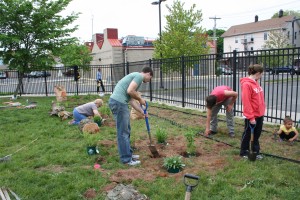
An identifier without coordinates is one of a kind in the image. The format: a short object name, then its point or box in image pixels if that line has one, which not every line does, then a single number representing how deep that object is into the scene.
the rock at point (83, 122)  7.35
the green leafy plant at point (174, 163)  4.47
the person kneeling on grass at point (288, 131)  5.83
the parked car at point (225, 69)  10.42
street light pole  20.69
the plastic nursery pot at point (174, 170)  4.47
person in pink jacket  4.66
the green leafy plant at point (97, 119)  7.70
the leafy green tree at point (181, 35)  17.42
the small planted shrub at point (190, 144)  5.28
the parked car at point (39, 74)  17.55
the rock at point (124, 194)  3.39
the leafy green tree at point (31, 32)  14.01
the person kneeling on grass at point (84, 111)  8.11
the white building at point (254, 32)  53.12
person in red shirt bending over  5.93
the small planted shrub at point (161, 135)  5.92
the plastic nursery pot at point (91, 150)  5.44
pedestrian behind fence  17.34
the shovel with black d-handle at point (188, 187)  2.73
